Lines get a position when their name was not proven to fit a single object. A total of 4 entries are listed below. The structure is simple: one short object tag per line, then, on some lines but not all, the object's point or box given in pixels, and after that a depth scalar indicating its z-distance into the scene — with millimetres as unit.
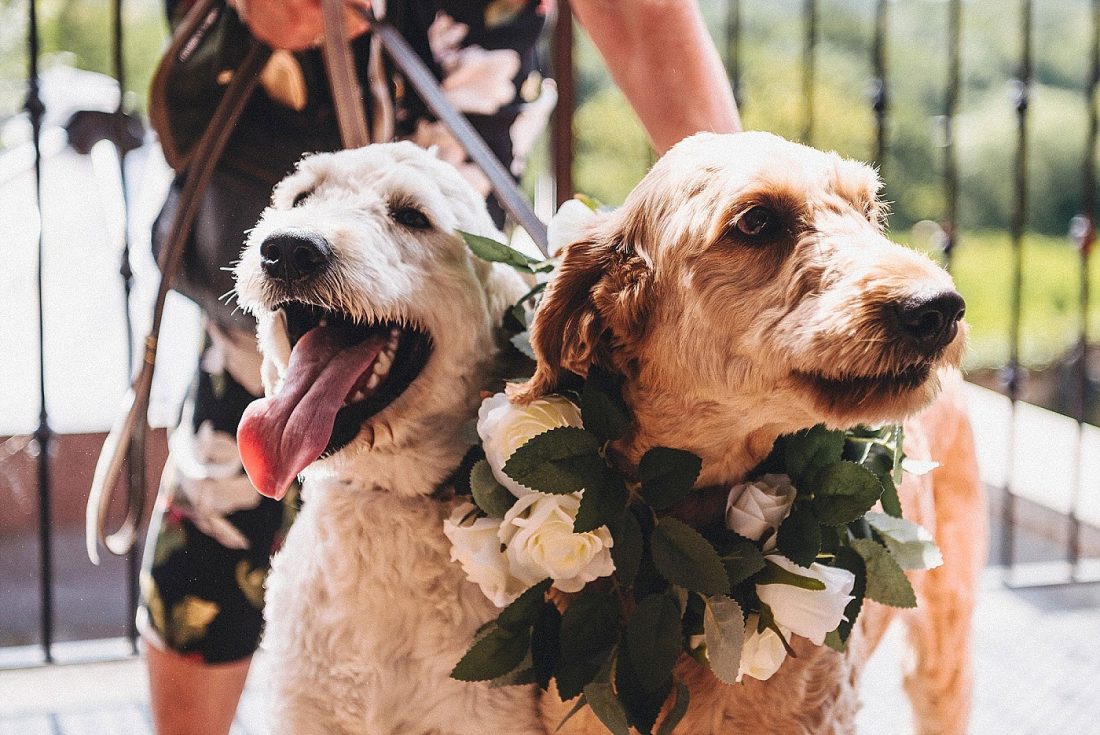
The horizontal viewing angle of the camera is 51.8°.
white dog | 1006
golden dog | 879
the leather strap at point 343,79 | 1116
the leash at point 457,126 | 1157
